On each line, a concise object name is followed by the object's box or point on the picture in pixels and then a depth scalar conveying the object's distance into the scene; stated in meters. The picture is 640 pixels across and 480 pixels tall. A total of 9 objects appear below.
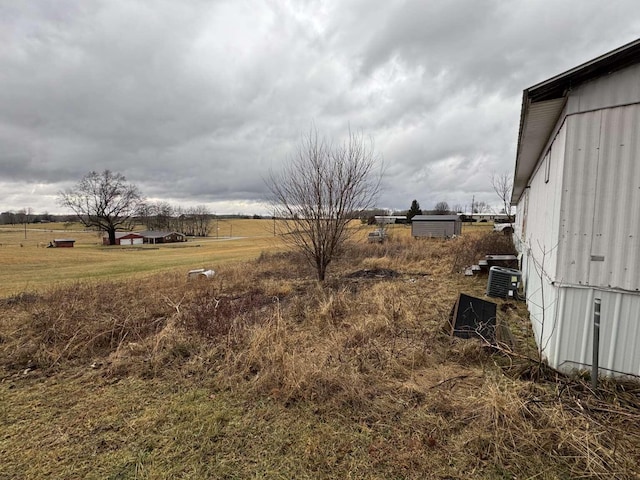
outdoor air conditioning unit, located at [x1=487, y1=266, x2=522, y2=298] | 7.45
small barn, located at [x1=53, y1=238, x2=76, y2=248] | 48.84
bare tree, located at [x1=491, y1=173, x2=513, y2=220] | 22.82
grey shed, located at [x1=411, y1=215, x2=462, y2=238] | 29.42
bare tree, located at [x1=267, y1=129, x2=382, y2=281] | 9.11
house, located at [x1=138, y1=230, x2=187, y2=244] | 60.16
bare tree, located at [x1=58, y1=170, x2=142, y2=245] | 51.78
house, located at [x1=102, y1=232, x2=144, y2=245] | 56.62
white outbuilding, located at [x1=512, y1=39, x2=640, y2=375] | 3.04
